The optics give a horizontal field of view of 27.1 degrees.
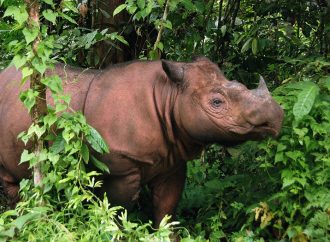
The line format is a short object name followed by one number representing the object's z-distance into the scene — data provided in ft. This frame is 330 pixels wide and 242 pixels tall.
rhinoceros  14.40
